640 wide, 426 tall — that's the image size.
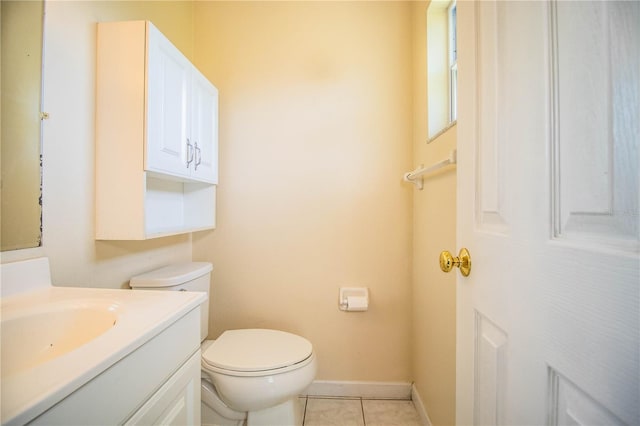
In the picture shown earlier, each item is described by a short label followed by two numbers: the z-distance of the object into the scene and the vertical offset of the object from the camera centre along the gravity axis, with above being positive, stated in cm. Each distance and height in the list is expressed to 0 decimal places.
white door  27 +0
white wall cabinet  92 +35
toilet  102 -64
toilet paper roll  144 -50
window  122 +77
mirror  69 +27
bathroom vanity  36 -25
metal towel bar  94 +20
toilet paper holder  144 -48
